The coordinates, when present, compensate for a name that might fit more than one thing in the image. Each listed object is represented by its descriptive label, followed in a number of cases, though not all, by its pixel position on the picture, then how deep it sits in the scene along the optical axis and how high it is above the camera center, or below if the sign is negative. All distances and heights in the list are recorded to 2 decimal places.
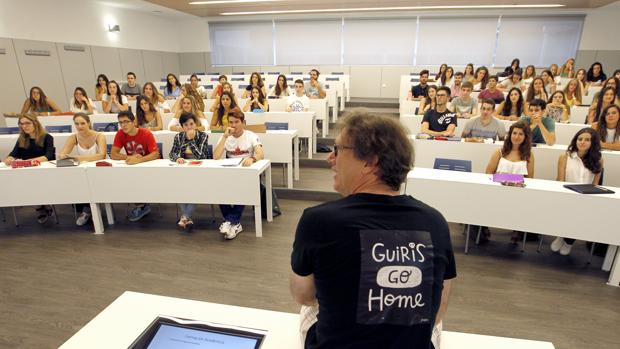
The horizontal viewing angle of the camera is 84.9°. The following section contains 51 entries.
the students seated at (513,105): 4.70 -0.36
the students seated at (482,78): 6.69 +0.01
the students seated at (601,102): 4.25 -0.29
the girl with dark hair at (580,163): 2.92 -0.73
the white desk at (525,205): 2.52 -0.97
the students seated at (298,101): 5.72 -0.37
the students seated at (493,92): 5.36 -0.21
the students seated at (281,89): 6.64 -0.20
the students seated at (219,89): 6.57 -0.19
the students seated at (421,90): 6.31 -0.21
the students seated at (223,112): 4.40 -0.44
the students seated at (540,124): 3.68 -0.49
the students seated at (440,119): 4.14 -0.48
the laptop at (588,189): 2.55 -0.82
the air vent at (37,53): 6.91 +0.53
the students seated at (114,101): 5.98 -0.39
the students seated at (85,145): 3.60 -0.70
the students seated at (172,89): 6.98 -0.20
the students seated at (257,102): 5.62 -0.38
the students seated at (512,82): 6.80 -0.07
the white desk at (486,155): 3.27 -0.80
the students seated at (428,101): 5.11 -0.35
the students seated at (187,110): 4.43 -0.41
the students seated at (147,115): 4.61 -0.49
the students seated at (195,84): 6.88 -0.10
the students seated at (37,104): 5.44 -0.39
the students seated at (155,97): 5.53 -0.30
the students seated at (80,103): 5.71 -0.40
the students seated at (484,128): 3.88 -0.55
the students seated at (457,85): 6.39 -0.12
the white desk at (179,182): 3.25 -0.98
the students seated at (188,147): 3.54 -0.70
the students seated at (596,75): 7.54 +0.07
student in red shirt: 3.63 -0.68
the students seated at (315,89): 6.66 -0.20
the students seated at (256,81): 6.14 -0.04
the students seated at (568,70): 8.23 +0.20
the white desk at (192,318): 1.10 -0.81
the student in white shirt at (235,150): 3.41 -0.74
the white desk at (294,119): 5.15 -0.61
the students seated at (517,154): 3.05 -0.67
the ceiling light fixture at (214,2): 8.23 +1.81
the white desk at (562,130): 4.32 -0.63
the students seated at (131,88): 7.03 -0.19
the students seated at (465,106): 4.70 -0.38
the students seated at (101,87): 6.50 -0.15
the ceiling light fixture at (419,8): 8.77 +1.84
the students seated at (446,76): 7.34 +0.05
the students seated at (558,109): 4.66 -0.41
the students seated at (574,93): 5.80 -0.24
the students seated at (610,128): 3.46 -0.50
